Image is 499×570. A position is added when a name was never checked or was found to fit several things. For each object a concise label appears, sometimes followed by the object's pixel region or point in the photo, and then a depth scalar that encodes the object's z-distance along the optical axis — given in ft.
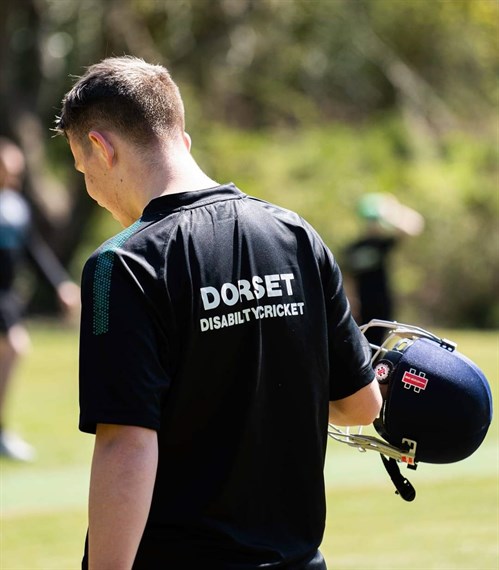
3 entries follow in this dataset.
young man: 17.34
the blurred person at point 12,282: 64.80
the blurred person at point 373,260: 86.63
